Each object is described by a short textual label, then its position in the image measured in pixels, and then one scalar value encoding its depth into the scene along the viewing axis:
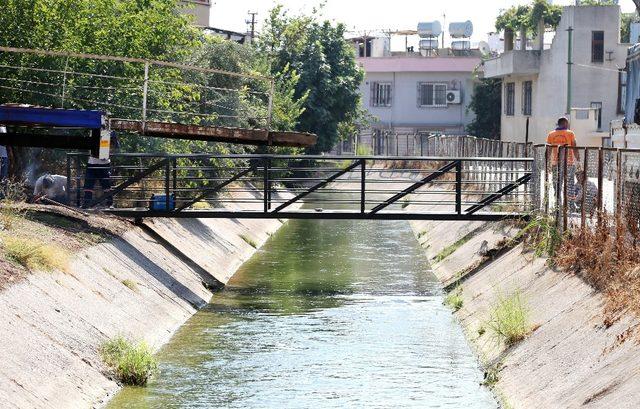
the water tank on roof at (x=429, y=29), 102.12
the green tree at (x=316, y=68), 69.50
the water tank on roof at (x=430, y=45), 103.38
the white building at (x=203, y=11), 77.38
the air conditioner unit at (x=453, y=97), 96.94
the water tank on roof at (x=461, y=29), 102.56
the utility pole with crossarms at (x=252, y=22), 93.19
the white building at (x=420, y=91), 97.62
